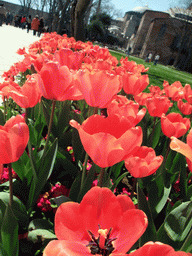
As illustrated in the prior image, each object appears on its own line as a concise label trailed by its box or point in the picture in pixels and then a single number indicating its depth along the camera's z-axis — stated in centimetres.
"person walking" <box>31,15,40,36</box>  1835
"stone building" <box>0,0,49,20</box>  5469
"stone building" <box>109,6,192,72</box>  3988
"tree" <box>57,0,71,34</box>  1587
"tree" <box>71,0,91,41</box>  735
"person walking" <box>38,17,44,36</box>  1969
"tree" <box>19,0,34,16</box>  4745
